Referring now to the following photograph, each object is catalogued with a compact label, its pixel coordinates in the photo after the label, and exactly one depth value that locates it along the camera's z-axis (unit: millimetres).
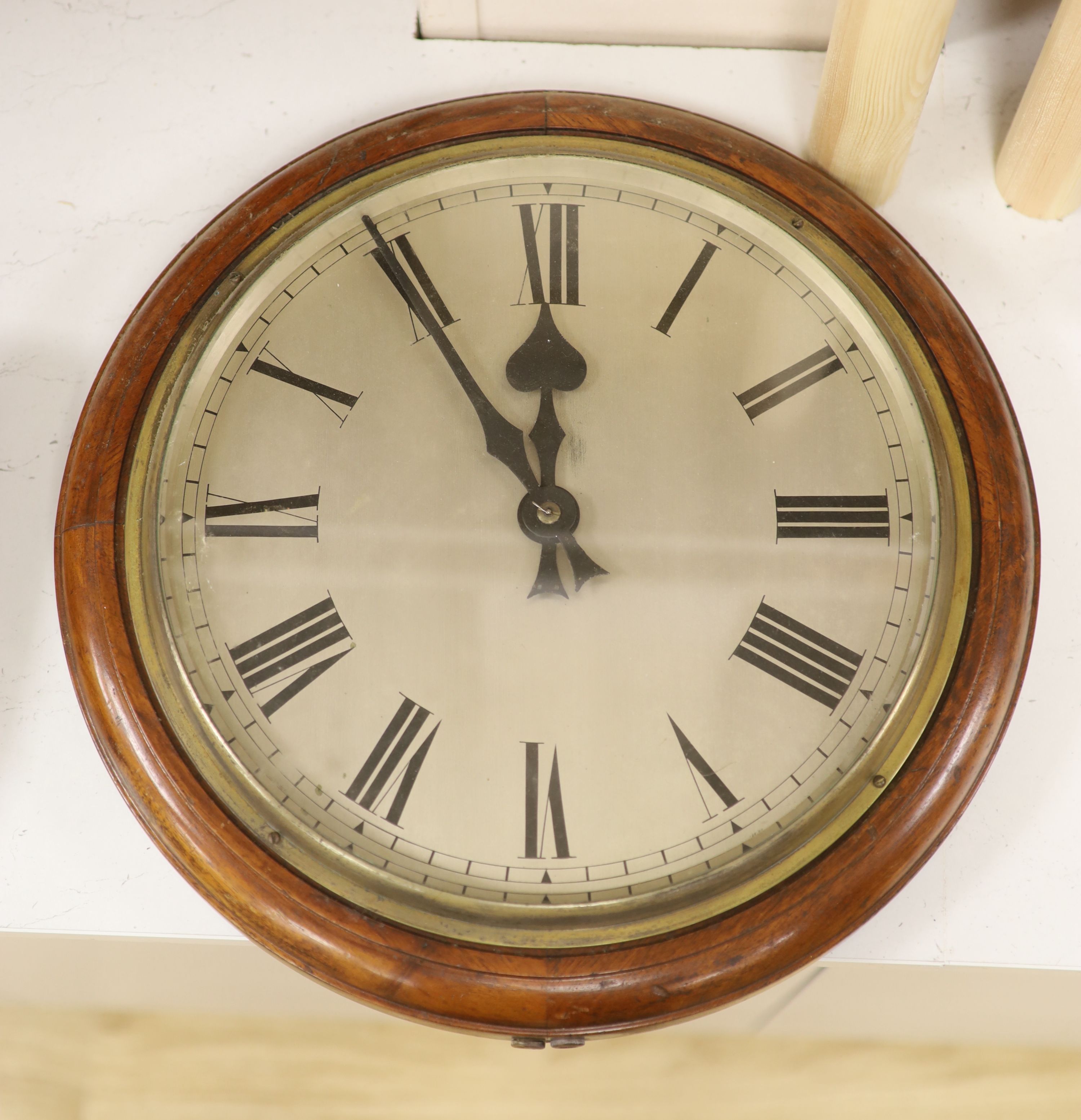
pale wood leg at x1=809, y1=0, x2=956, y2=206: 774
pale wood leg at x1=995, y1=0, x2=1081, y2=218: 827
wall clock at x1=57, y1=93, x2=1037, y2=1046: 757
